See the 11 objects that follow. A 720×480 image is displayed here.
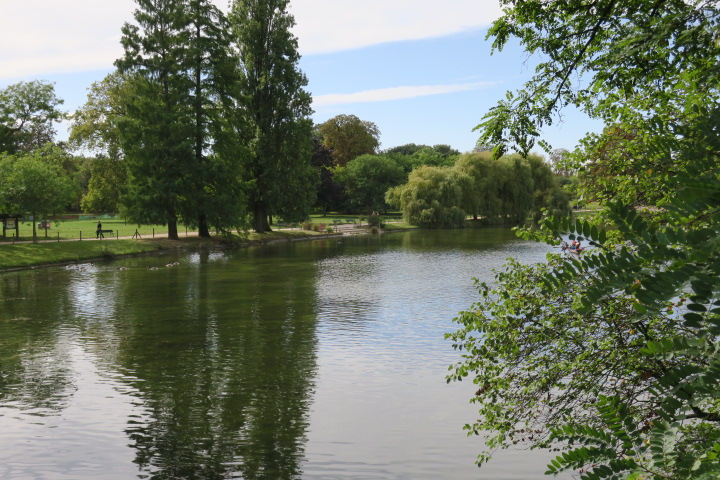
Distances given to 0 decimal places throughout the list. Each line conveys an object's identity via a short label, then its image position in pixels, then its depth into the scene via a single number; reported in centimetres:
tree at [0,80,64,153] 4694
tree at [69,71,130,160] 5255
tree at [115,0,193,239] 4294
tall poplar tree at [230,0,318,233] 5044
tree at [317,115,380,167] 10881
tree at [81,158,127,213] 5338
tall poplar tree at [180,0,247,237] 4447
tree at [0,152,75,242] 3816
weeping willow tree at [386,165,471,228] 6525
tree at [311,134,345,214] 8593
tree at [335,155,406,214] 9200
